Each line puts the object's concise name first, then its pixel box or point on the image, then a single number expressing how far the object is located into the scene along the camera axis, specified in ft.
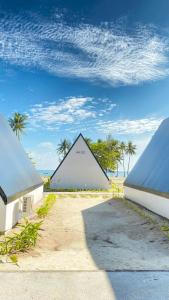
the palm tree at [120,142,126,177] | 192.15
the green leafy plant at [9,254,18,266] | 15.15
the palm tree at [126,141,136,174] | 210.88
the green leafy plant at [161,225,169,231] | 23.90
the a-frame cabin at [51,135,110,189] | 78.78
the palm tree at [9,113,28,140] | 144.97
